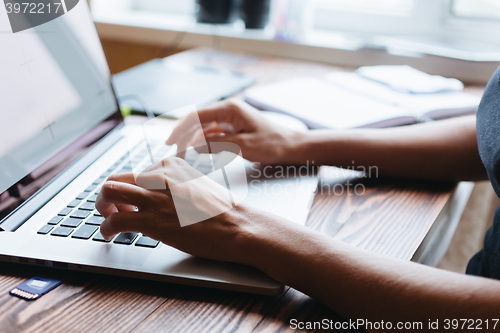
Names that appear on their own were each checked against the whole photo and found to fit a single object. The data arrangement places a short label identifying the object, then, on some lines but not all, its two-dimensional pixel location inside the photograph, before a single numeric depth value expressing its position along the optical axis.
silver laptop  0.42
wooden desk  0.36
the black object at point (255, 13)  1.47
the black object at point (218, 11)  1.52
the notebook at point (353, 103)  0.80
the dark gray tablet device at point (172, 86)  0.91
